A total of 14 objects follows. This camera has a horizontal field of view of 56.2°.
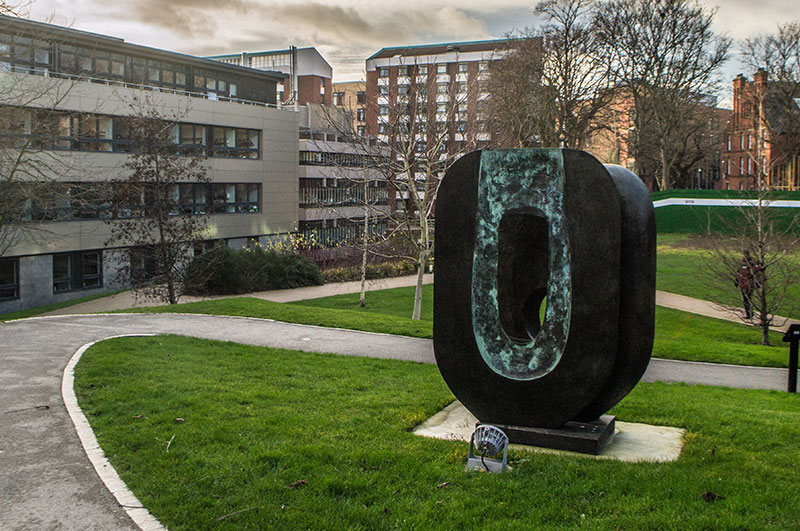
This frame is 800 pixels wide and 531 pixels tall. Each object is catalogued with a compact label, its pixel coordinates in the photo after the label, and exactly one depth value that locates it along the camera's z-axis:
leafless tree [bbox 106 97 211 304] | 26.03
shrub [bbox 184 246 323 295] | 30.62
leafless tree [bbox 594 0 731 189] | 48.94
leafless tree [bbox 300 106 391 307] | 25.69
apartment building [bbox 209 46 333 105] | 74.06
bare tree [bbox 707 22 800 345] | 19.38
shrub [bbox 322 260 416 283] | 36.66
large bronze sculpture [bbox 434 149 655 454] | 7.36
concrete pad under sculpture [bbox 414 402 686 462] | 7.48
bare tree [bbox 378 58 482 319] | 22.38
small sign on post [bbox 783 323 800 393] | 11.73
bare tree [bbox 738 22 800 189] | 55.66
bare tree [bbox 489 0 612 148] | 43.38
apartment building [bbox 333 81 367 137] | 101.12
